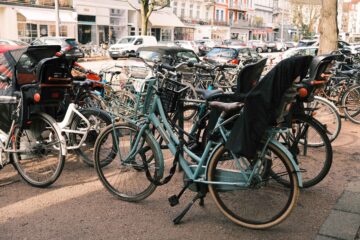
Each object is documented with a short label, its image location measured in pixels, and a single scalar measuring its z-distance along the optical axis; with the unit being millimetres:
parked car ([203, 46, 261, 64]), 17145
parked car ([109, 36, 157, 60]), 30556
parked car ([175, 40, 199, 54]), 35906
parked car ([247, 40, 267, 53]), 49550
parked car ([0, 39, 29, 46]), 22406
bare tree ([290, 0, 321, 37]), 59969
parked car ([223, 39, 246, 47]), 41994
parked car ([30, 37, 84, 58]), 25984
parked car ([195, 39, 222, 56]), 39031
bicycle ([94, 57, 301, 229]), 3561
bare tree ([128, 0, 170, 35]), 32312
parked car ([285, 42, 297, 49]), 55656
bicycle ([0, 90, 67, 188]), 4656
